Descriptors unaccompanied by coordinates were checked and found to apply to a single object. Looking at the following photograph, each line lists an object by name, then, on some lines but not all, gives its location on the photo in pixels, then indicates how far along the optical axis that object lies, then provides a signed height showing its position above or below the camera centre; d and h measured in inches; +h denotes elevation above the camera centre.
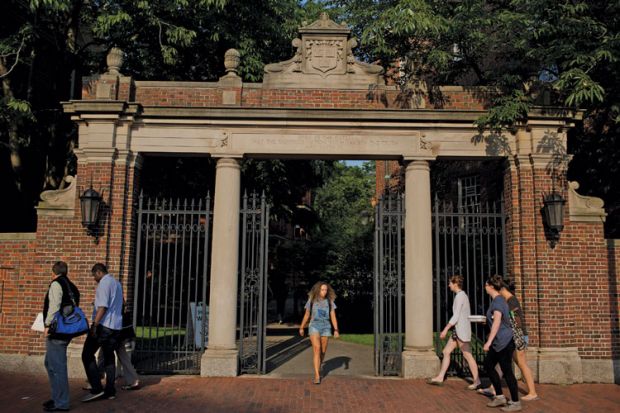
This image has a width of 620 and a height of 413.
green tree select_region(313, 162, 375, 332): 727.7 -1.5
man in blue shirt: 274.1 -39.0
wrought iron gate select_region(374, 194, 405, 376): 352.2 -16.9
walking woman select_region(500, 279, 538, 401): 282.4 -42.2
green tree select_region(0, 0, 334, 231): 438.9 +206.8
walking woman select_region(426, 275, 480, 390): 310.2 -39.7
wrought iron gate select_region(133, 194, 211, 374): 353.1 -50.1
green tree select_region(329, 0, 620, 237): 341.4 +164.3
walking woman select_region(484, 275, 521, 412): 264.6 -46.0
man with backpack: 252.7 -44.4
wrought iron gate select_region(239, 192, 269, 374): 351.9 -12.7
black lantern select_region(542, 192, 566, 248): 340.8 +35.0
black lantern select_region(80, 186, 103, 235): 341.4 +38.0
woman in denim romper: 322.7 -35.3
